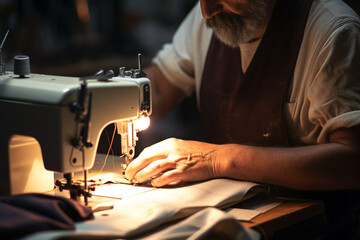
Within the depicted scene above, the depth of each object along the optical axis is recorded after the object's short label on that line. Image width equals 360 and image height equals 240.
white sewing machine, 1.43
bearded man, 1.60
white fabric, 1.33
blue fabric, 1.28
